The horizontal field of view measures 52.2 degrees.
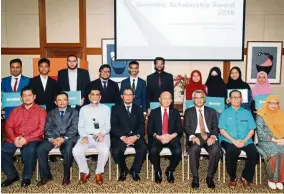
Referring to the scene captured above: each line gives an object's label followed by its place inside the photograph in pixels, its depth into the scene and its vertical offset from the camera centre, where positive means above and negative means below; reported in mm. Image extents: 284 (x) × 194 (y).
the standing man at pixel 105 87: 4586 -129
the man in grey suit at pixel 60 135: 3666 -752
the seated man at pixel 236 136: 3617 -748
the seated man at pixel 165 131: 3772 -715
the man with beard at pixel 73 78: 4789 +14
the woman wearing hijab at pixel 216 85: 4785 -100
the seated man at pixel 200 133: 3648 -728
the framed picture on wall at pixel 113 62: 6402 +372
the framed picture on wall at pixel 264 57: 6422 +490
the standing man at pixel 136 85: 4816 -102
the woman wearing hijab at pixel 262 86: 4961 -119
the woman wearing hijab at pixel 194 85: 4789 -100
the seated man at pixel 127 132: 3797 -735
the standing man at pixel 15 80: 4535 -20
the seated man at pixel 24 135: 3629 -735
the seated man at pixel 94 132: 3723 -720
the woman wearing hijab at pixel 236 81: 4746 -32
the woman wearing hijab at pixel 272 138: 3590 -773
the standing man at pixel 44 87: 4465 -127
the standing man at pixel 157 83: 4973 -70
